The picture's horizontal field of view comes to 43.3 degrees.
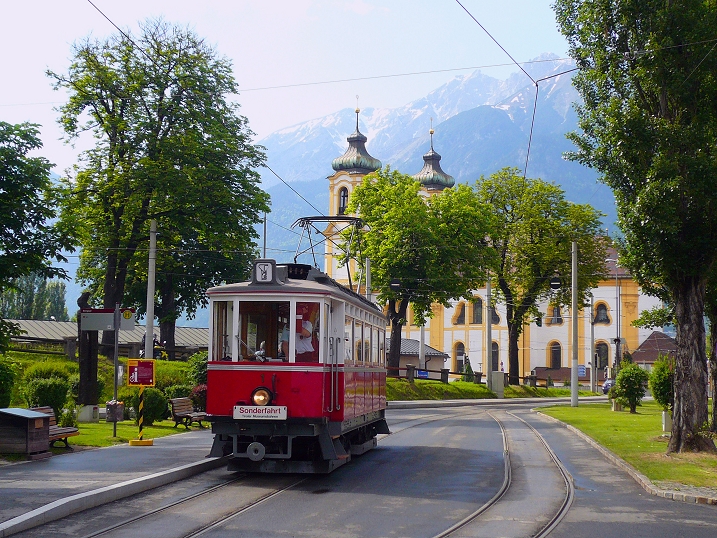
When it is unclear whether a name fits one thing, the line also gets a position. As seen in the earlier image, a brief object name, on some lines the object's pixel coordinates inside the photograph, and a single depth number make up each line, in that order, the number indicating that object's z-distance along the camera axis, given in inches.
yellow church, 3316.9
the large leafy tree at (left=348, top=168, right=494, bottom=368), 2023.9
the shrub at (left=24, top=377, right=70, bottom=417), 767.1
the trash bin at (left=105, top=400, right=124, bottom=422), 934.1
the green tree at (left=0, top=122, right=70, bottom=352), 712.4
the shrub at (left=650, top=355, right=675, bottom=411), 1094.4
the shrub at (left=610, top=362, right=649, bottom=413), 1389.0
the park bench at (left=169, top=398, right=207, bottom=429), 921.5
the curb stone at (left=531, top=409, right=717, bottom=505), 510.0
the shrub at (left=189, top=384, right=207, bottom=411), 1045.8
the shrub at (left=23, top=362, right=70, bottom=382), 1006.4
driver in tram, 559.8
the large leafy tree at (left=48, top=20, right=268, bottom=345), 1589.6
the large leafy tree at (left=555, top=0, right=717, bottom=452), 720.3
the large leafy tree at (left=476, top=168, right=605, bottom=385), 2317.9
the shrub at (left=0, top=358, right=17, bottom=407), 655.8
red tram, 545.0
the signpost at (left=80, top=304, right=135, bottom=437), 732.7
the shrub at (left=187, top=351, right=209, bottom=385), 1076.5
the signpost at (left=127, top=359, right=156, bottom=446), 725.3
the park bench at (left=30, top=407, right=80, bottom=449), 636.1
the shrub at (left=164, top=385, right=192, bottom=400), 1034.1
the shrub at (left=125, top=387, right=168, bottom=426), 911.0
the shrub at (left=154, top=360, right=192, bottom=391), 1198.2
